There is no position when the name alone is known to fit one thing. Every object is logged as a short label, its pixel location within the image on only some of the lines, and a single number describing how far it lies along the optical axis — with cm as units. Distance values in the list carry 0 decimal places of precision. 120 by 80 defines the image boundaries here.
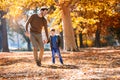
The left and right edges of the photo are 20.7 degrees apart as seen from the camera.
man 1280
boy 1335
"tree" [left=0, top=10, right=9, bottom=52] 3375
